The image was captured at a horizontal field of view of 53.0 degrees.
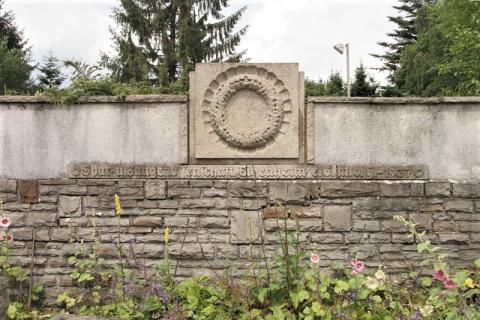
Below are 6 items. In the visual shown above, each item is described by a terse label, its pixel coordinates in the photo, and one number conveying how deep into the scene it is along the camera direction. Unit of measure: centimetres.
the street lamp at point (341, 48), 1189
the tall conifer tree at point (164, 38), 1619
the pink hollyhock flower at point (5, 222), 480
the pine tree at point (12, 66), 1811
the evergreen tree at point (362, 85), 1330
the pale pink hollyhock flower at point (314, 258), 415
